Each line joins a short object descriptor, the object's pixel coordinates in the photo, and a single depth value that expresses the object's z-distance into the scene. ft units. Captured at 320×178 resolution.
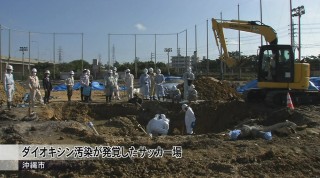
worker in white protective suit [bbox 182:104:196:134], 43.42
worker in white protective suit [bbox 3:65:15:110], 54.44
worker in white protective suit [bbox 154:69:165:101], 69.10
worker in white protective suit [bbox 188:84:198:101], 64.13
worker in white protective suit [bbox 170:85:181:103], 65.49
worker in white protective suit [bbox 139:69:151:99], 68.64
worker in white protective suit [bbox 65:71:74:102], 68.03
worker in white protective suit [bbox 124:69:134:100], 69.92
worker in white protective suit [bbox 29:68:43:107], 54.65
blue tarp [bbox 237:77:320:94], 57.82
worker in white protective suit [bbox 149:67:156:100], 70.37
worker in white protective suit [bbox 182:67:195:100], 66.90
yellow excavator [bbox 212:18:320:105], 54.39
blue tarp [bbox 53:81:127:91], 116.18
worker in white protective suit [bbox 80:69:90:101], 66.29
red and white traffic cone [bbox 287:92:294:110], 52.42
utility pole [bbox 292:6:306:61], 127.94
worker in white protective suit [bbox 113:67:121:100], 72.02
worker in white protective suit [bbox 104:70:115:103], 67.67
